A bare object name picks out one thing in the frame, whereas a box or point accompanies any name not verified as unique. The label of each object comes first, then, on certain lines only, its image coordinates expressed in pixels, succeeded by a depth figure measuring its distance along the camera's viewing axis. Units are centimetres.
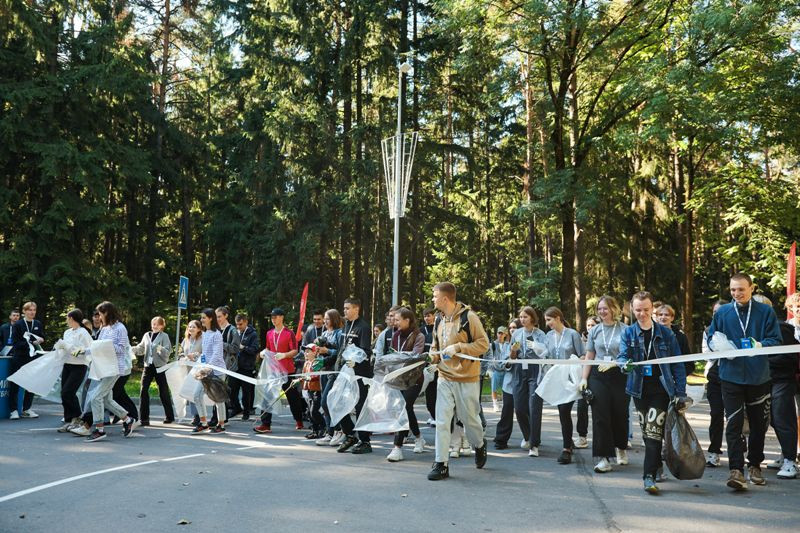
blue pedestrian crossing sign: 1777
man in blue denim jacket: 706
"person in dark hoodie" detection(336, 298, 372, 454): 965
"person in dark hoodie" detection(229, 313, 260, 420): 1328
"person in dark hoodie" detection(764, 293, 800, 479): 770
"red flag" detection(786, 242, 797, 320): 1063
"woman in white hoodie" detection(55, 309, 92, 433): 1068
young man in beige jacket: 780
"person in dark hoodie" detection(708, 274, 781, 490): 719
